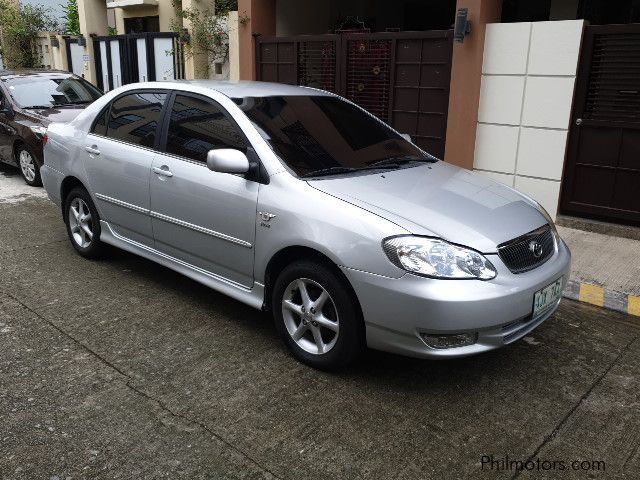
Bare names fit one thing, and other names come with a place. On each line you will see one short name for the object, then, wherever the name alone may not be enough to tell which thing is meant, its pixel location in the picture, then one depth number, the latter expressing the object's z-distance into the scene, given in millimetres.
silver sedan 2992
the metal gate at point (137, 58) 11469
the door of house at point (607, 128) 5785
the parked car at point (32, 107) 8023
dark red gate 7191
